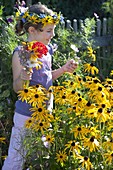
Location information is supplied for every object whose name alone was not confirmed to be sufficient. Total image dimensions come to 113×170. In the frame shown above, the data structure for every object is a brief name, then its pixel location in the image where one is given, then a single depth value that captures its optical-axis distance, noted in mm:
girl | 2865
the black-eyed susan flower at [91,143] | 2257
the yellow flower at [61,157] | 2516
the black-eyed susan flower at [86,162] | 2302
